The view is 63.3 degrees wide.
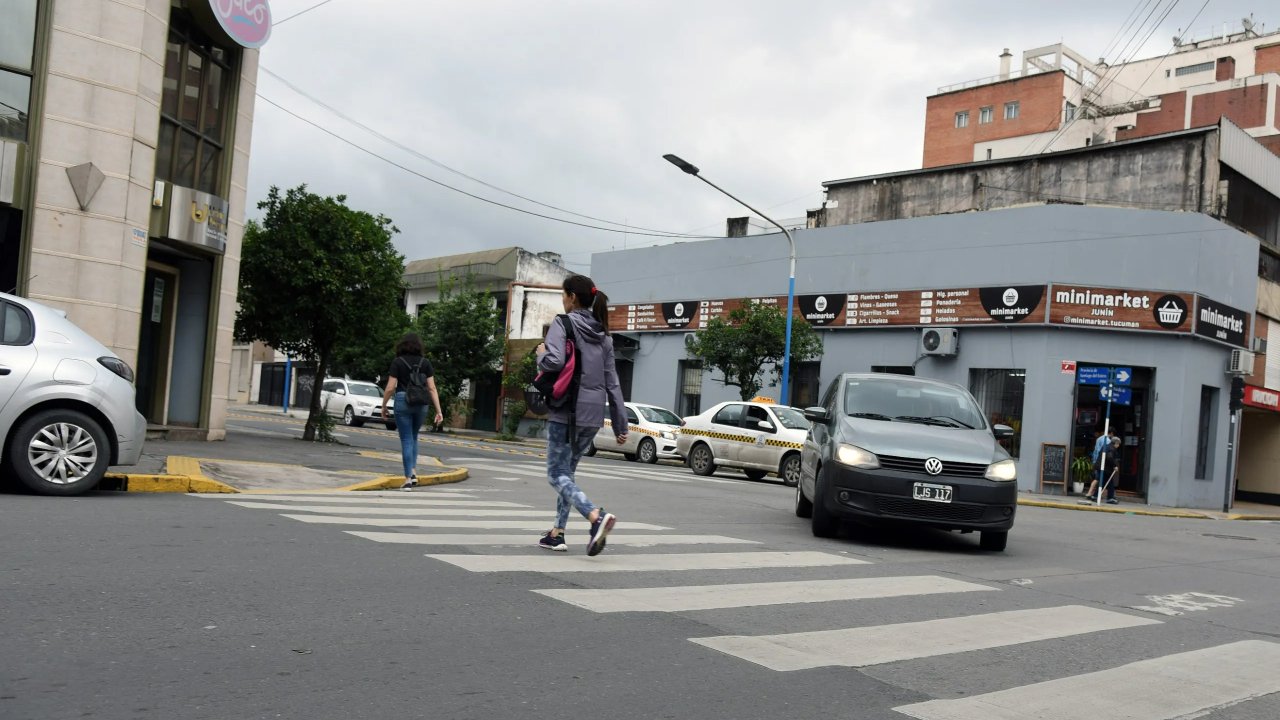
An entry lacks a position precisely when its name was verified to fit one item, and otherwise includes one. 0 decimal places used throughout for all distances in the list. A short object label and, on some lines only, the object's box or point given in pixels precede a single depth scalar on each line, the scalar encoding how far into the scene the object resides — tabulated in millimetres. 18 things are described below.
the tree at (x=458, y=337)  37594
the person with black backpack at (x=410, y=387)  11523
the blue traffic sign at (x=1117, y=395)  23297
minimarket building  25328
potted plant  25344
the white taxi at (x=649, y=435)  26484
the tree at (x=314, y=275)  18484
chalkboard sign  25500
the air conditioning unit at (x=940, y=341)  27125
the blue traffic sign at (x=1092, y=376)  25391
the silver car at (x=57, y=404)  8344
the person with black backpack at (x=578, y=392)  7055
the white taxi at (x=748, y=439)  20297
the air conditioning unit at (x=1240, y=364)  26281
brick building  51156
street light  26281
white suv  37875
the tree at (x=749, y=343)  28328
